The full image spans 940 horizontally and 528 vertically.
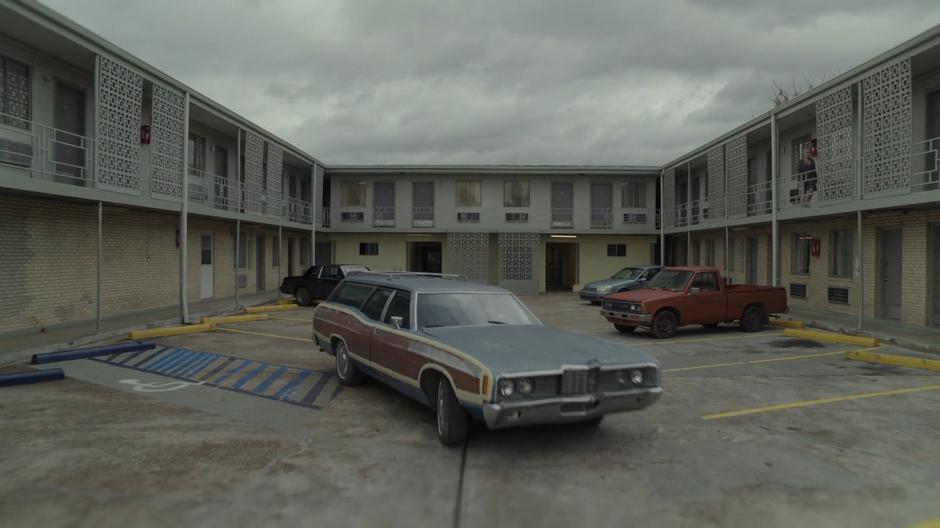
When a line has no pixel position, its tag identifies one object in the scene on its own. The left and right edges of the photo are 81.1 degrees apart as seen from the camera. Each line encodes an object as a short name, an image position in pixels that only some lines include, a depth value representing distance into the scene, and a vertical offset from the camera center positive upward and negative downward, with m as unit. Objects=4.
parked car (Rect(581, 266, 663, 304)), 20.59 -0.79
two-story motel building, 11.20 +2.09
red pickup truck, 12.47 -0.95
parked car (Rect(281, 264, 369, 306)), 18.92 -0.70
